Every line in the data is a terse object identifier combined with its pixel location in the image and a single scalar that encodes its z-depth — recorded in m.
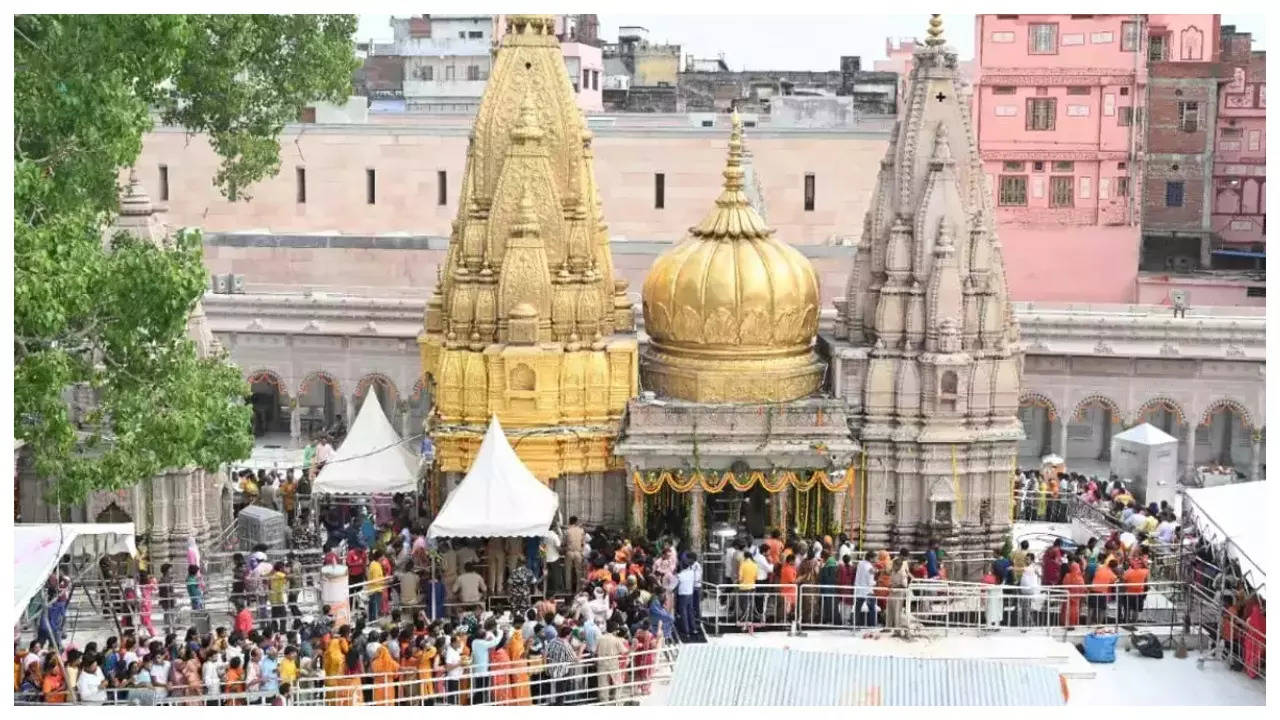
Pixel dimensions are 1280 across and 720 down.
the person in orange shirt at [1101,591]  22.72
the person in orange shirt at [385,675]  19.67
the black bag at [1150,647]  21.78
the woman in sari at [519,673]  19.86
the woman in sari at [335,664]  19.72
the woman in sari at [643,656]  20.31
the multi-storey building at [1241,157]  54.53
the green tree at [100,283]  17.47
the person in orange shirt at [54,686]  18.84
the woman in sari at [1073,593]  22.70
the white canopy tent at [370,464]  26.23
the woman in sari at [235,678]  19.27
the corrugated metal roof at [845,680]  18.34
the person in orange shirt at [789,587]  22.81
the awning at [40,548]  18.72
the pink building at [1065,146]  46.88
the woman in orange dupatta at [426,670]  19.75
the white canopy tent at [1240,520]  20.84
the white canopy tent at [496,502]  23.33
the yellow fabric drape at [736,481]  24.94
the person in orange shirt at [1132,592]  22.64
